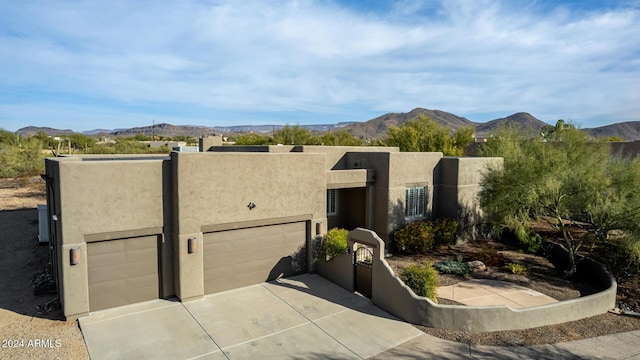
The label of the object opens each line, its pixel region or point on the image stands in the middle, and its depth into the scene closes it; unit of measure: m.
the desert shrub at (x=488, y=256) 16.15
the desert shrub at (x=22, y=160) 35.56
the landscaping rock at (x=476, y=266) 15.32
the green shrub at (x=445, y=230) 17.86
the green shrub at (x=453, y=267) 14.79
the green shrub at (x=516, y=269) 15.10
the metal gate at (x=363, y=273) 12.40
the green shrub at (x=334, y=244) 13.43
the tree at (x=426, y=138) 39.03
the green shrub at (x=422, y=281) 11.20
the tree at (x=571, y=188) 13.60
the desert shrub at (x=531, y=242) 17.91
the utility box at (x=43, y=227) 16.14
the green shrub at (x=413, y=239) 16.68
